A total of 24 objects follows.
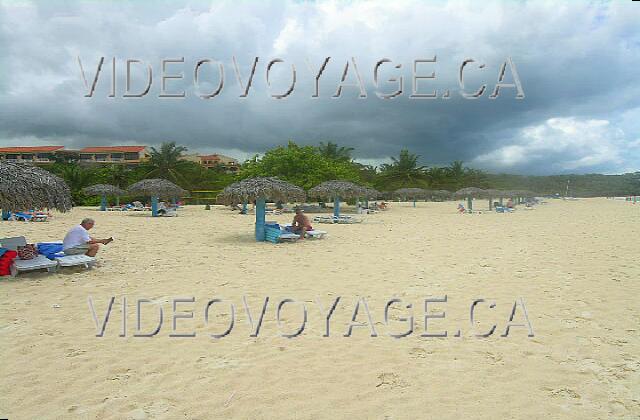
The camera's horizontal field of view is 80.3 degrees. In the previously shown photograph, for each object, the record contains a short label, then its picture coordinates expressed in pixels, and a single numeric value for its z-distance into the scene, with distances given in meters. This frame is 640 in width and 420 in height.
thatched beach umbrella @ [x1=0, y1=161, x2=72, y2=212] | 6.77
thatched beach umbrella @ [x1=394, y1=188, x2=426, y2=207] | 37.72
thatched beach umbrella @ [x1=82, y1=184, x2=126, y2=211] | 24.50
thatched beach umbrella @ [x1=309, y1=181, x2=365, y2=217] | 18.17
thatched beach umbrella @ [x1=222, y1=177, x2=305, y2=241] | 10.87
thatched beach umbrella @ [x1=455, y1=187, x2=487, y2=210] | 28.35
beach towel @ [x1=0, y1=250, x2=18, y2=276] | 6.43
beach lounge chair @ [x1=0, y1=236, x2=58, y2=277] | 6.37
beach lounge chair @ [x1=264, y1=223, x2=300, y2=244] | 10.61
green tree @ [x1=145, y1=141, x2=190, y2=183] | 38.54
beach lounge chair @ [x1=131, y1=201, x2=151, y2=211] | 25.07
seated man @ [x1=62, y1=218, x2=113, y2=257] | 7.16
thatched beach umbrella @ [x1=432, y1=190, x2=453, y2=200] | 45.17
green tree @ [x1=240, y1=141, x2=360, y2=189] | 26.70
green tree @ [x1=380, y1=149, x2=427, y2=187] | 51.56
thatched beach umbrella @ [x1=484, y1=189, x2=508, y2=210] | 30.49
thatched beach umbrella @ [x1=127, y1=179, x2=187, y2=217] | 20.39
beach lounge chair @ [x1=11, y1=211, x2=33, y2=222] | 16.49
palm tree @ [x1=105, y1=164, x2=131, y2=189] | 36.88
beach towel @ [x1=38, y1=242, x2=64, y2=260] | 6.98
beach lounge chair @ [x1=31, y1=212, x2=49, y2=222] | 16.64
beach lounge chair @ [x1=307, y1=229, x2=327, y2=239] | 11.42
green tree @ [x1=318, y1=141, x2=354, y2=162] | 40.03
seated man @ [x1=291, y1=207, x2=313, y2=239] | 11.21
